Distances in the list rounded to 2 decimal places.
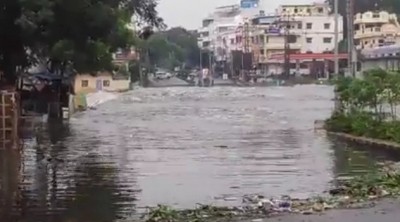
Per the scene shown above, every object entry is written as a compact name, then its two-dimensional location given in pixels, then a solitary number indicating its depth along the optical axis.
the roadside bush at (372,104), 26.12
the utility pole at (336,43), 49.03
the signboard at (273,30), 142.00
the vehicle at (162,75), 156.00
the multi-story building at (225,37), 164.91
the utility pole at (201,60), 166.29
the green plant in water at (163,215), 12.17
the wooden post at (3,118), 25.42
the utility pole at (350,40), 40.44
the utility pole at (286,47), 135.00
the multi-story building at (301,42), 138.88
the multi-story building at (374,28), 124.62
